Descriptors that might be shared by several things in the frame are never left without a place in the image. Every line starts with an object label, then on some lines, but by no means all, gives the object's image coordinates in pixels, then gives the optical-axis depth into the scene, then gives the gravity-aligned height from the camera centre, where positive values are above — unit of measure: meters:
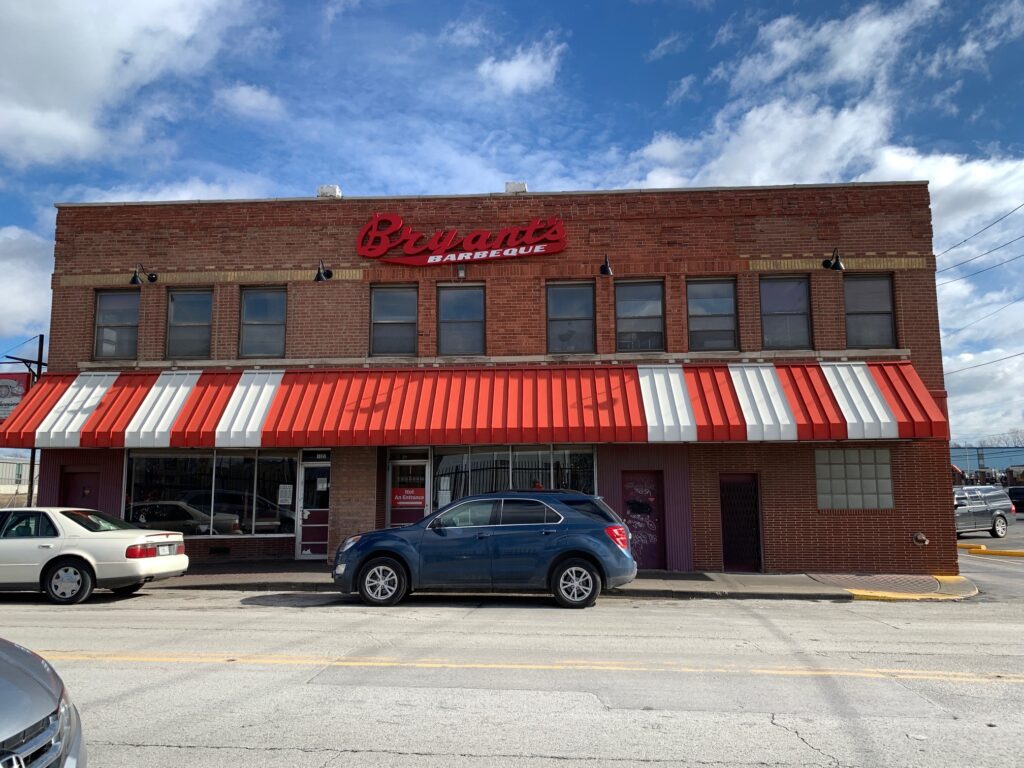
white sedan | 11.57 -1.20
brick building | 14.97 +2.25
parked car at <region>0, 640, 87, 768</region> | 3.09 -1.01
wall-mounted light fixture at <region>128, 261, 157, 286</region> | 16.77 +4.23
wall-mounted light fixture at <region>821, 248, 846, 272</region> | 15.80 +4.24
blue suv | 10.89 -1.09
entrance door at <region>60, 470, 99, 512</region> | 16.36 -0.26
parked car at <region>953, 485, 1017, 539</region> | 25.28 -1.15
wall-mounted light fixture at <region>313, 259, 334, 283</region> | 16.50 +4.23
